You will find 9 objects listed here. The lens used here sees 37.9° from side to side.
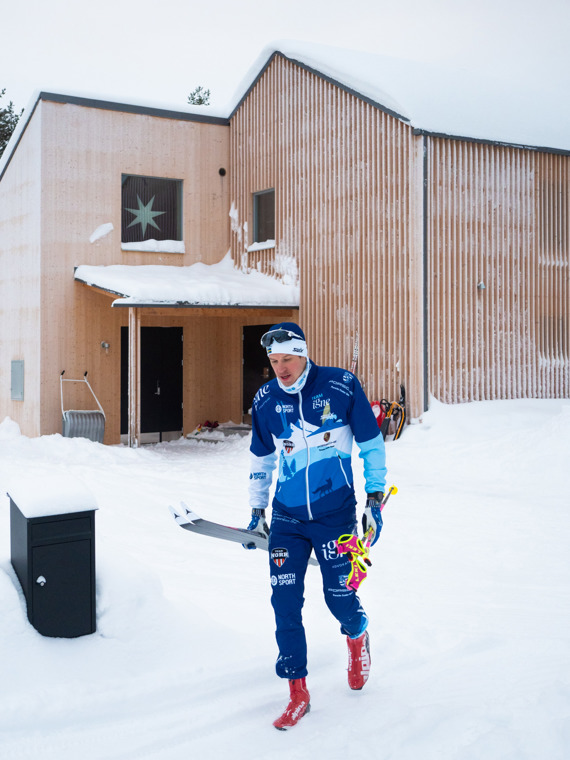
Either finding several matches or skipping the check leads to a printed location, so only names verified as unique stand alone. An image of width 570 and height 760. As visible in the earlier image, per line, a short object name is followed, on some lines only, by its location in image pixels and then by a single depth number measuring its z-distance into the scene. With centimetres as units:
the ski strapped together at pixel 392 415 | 1256
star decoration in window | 1628
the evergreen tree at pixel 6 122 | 3219
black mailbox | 427
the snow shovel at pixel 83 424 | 1463
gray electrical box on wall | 1597
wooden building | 1304
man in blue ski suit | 399
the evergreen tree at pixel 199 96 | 3972
